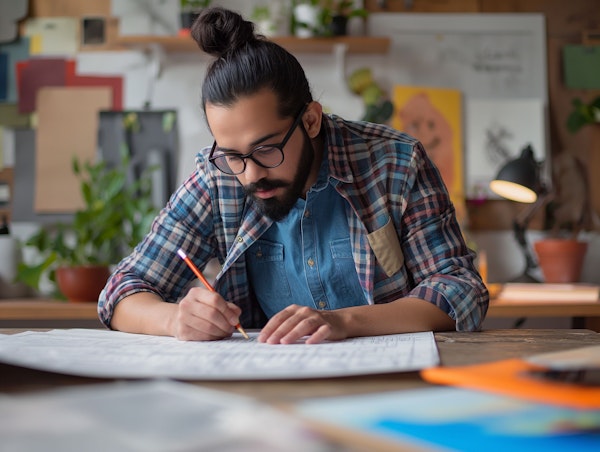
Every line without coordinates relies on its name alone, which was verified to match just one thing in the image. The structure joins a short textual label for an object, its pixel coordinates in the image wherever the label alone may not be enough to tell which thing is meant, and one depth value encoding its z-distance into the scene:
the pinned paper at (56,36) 2.91
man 1.25
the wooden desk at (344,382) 0.57
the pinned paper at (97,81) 2.90
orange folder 0.48
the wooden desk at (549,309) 2.30
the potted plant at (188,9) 2.79
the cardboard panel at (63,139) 2.87
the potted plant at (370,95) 2.79
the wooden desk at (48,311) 2.32
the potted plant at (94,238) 2.44
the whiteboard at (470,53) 2.88
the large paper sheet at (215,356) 0.66
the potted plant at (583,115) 2.81
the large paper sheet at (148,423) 0.40
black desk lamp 2.46
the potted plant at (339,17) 2.73
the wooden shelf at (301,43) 2.76
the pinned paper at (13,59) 2.92
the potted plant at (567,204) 2.80
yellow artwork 2.84
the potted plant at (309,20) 2.75
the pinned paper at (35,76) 2.91
